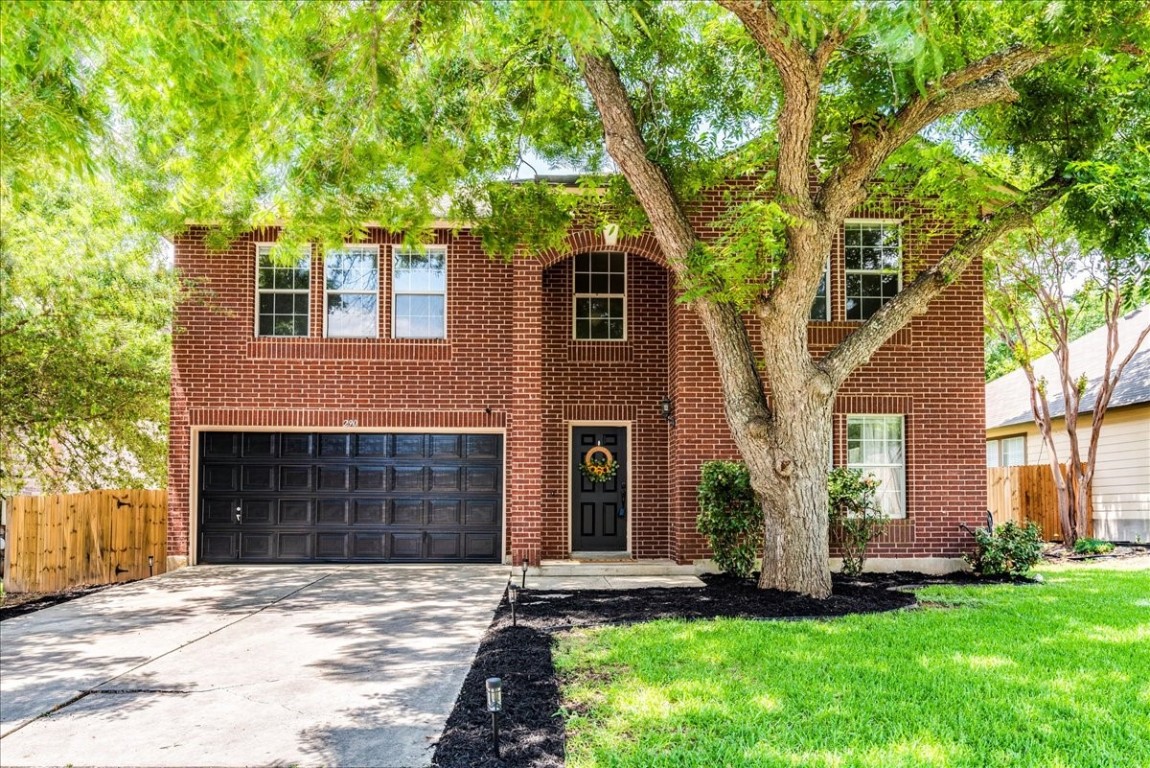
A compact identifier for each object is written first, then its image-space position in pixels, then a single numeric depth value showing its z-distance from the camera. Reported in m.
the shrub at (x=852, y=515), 10.83
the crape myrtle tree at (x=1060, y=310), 15.55
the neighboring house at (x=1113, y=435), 16.34
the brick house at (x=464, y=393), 12.33
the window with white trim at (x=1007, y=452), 21.38
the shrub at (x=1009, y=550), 11.17
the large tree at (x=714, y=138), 6.47
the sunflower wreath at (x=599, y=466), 13.20
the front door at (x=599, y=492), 13.27
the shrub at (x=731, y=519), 10.71
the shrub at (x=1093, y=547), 15.07
